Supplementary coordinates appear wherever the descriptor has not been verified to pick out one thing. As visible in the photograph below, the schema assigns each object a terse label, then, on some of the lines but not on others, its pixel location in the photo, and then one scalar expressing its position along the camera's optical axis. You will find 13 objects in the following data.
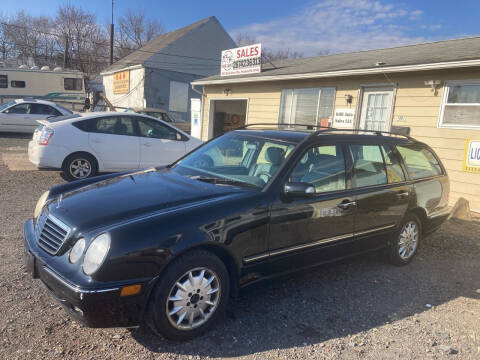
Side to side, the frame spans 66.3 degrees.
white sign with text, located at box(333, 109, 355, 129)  9.27
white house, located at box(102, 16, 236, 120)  24.77
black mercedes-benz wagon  2.47
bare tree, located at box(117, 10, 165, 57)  46.58
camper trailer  22.56
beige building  7.27
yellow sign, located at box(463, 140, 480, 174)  7.09
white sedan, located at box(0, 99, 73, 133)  15.73
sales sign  12.25
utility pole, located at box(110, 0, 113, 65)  34.21
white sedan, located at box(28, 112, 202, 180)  7.33
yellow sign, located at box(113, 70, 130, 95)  26.83
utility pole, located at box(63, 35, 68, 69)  37.56
